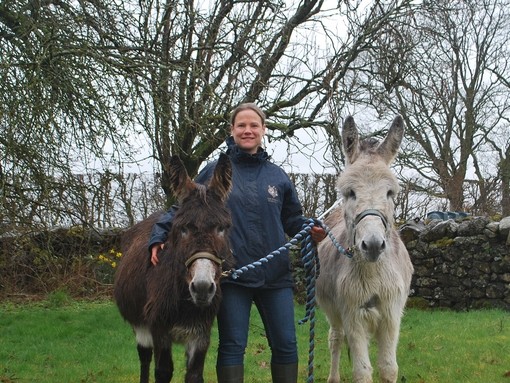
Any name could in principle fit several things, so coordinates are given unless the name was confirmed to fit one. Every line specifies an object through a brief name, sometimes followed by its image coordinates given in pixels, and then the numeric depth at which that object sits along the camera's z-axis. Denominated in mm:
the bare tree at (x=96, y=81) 5156
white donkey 3576
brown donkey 3082
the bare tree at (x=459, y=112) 14992
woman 3307
